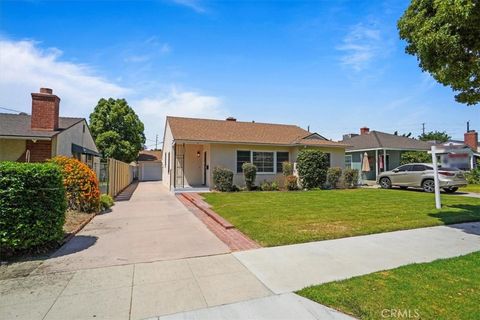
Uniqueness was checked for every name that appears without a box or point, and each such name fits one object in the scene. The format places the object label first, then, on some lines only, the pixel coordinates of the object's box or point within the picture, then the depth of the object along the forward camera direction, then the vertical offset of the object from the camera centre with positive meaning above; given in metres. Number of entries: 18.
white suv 14.57 -0.46
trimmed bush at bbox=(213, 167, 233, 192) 15.33 -0.41
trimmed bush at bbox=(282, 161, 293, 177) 17.23 +0.13
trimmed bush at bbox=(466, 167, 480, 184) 21.27 -0.52
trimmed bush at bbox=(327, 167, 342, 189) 17.36 -0.28
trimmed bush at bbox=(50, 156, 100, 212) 9.09 -0.44
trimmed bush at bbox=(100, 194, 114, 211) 10.28 -1.16
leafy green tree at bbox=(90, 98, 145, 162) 32.39 +5.49
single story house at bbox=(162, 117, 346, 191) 16.69 +1.40
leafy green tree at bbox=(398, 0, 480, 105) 5.52 +2.85
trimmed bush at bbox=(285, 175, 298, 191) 16.55 -0.70
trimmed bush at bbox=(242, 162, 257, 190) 15.92 -0.09
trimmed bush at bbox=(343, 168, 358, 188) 17.98 -0.44
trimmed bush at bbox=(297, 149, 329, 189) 16.53 +0.23
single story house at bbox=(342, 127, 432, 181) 22.99 +1.73
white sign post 9.52 -0.22
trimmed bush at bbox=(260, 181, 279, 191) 16.34 -0.90
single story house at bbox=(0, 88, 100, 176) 11.35 +1.75
